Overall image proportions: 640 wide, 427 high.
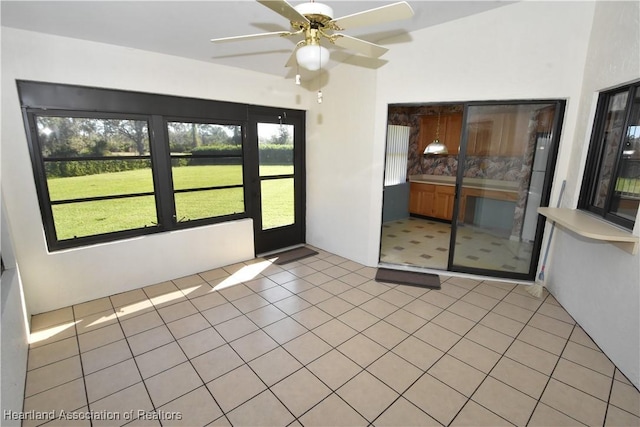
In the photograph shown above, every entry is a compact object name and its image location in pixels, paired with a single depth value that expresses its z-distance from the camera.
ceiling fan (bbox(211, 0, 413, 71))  1.53
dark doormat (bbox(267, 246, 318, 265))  4.40
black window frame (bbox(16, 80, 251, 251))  2.74
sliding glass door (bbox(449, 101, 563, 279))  3.36
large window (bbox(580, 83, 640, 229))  2.41
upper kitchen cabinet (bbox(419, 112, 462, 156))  6.06
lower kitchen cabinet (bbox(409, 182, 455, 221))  6.06
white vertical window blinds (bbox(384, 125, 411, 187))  6.08
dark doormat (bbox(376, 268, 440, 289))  3.60
